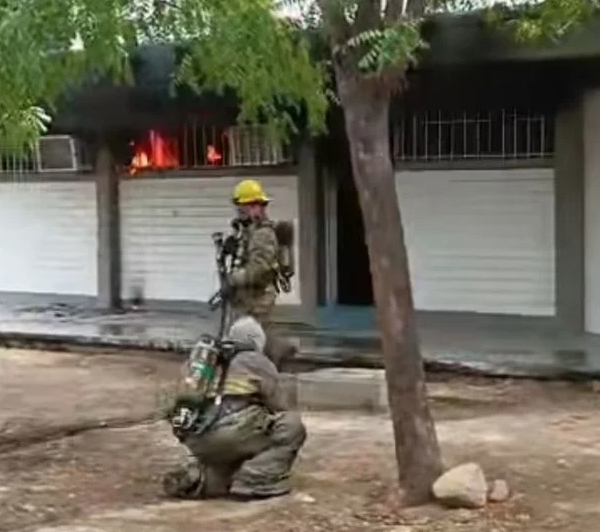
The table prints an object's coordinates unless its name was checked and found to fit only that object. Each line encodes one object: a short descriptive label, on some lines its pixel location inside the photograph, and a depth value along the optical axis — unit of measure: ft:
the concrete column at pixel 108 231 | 61.26
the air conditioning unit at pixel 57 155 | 63.98
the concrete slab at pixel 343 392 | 33.37
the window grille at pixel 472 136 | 49.44
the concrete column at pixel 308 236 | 53.57
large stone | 22.44
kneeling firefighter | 23.75
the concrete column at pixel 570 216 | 47.24
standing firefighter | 33.01
